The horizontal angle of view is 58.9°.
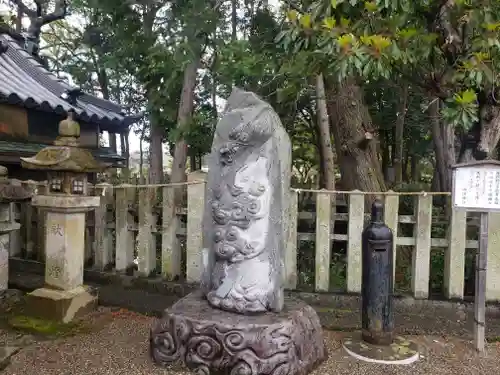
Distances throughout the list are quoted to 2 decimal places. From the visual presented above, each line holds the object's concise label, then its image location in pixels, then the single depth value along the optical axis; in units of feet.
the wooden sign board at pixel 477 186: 13.39
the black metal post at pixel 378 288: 13.67
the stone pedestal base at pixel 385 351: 12.82
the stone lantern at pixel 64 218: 15.48
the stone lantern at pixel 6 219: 16.55
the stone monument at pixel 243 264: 11.20
